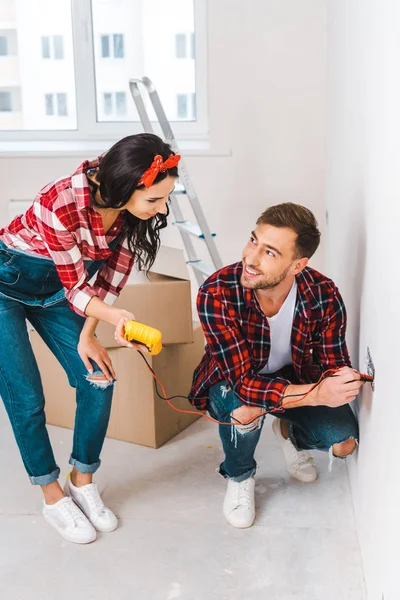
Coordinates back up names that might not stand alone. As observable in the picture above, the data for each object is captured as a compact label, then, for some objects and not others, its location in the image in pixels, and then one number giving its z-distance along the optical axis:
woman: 1.65
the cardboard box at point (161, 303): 2.31
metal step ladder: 2.81
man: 1.77
